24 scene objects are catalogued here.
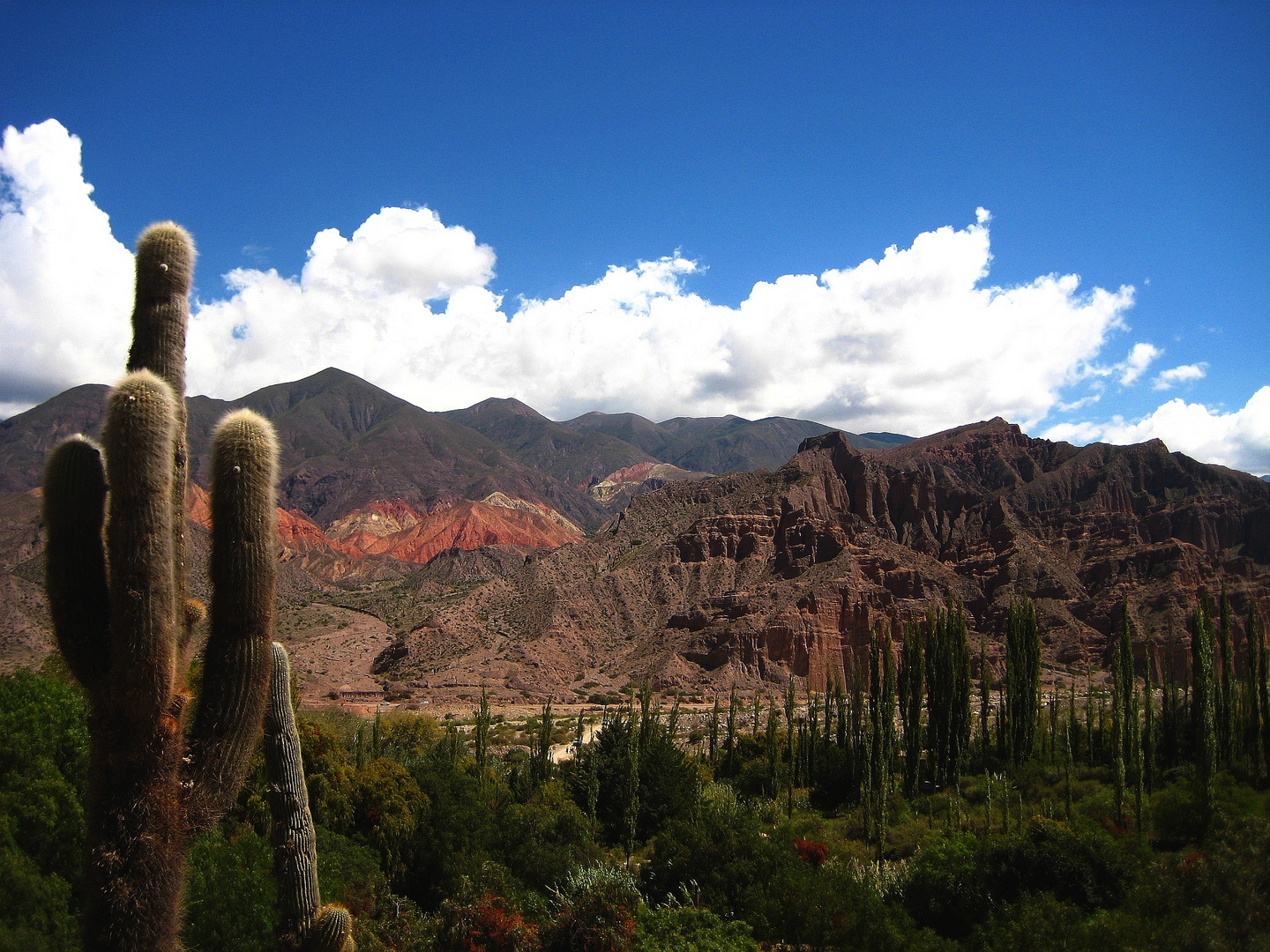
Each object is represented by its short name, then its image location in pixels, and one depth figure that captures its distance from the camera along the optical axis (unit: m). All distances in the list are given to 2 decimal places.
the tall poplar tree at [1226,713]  28.86
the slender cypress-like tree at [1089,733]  36.41
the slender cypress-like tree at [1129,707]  25.75
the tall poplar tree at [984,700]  38.41
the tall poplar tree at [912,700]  33.78
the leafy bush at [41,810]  10.45
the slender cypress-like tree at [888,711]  29.41
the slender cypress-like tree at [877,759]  26.20
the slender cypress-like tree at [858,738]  33.28
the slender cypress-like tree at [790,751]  31.23
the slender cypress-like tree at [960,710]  34.97
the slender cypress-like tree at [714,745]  40.33
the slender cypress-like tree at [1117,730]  24.52
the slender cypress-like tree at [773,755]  33.91
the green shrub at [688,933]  14.00
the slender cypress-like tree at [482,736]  29.72
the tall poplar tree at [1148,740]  28.53
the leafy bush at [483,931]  13.50
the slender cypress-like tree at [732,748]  39.66
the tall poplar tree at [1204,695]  24.20
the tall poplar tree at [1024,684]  35.28
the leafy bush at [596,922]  13.45
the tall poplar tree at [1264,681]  28.89
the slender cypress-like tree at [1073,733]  38.69
